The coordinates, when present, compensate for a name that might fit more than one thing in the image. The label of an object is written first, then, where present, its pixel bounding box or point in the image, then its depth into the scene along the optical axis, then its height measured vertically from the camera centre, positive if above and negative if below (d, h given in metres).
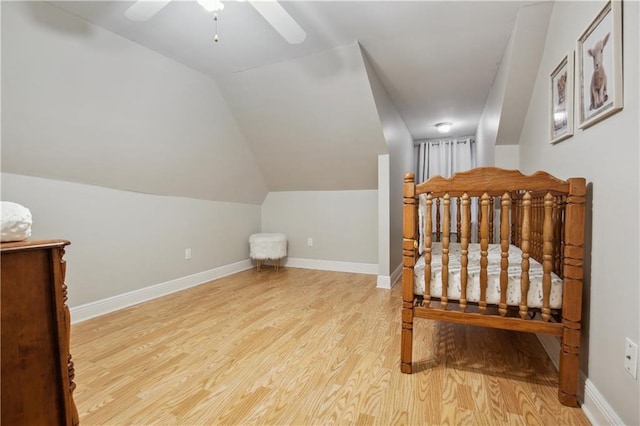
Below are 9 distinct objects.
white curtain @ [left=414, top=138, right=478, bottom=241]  5.30 +0.89
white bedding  1.45 -0.40
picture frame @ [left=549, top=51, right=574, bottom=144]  1.55 +0.60
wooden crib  1.33 -0.35
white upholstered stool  4.02 -0.55
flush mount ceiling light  4.43 +1.20
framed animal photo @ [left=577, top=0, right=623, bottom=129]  1.10 +0.58
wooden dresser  0.87 -0.41
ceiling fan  1.39 +0.97
